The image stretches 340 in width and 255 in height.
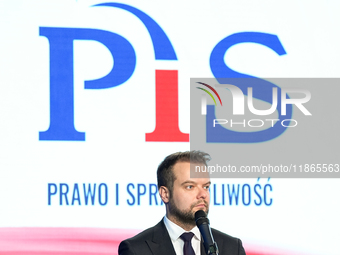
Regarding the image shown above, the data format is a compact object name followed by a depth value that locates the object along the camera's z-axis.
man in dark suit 5.45
